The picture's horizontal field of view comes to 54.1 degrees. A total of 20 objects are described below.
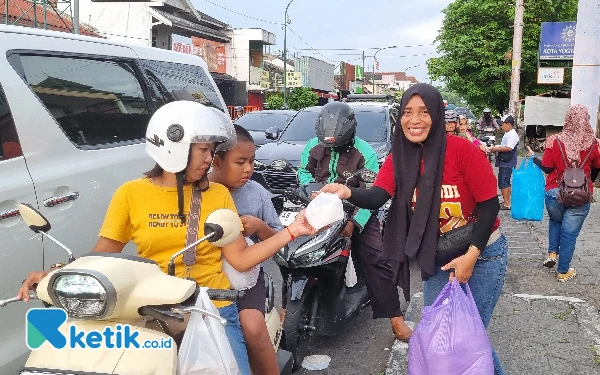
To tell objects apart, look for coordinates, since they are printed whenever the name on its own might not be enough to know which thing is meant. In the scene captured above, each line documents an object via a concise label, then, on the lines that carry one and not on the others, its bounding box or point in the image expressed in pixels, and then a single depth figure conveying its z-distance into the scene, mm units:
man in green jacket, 4262
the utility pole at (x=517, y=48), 19125
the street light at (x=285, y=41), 37150
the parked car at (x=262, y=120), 13097
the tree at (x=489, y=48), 34312
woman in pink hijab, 5821
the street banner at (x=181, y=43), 31969
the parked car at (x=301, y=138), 8023
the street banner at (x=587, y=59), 10492
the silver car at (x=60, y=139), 2805
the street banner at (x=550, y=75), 23984
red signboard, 35188
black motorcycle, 3729
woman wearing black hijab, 2850
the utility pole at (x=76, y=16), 15102
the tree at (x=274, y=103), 36172
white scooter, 1727
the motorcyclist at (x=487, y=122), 14742
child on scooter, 2703
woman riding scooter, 2229
